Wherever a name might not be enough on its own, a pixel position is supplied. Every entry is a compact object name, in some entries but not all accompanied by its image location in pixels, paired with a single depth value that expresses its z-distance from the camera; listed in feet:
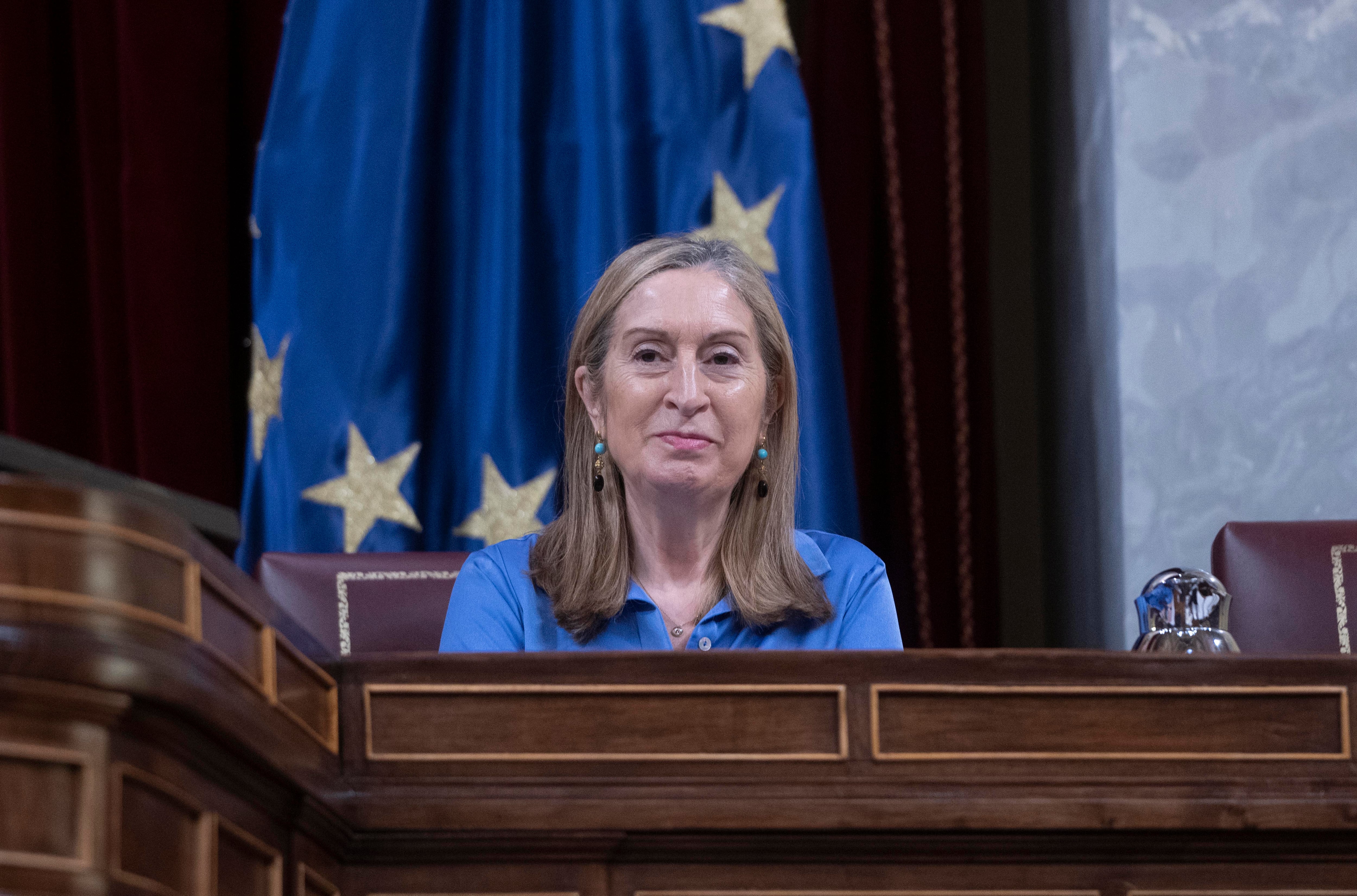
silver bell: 28.84
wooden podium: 28.23
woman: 29.38
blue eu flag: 31.17
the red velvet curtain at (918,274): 31.49
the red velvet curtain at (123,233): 31.28
